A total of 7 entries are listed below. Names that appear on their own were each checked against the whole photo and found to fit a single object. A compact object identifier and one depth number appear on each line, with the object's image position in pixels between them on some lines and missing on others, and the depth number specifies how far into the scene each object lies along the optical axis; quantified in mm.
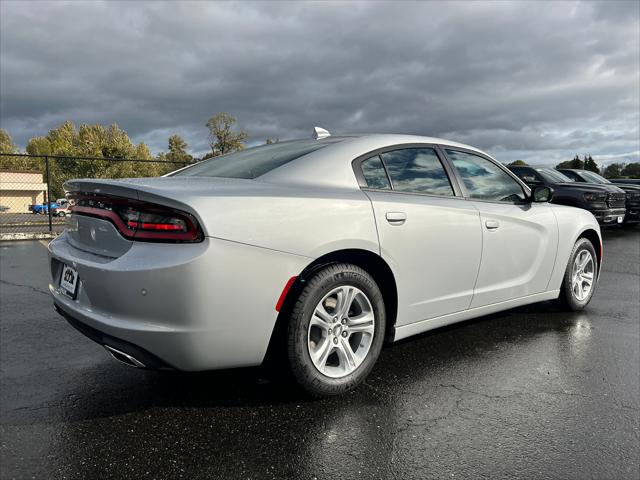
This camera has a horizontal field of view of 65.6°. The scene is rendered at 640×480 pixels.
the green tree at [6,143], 62319
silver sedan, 2275
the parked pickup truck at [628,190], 13375
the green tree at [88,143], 63094
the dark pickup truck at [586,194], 11289
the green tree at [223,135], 62500
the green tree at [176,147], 78719
